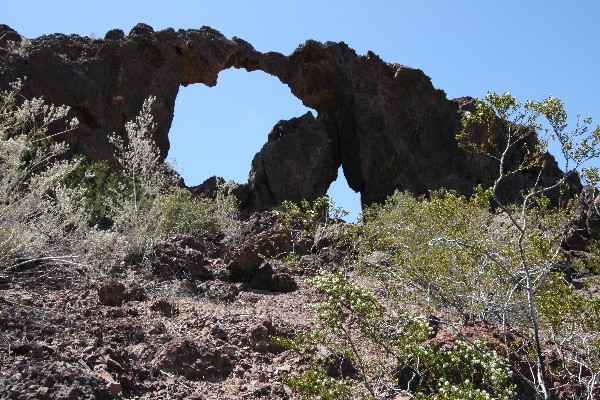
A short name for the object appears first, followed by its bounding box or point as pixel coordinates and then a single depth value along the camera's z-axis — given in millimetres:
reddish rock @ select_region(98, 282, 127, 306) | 7168
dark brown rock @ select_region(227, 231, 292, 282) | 10430
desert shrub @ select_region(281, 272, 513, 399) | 4531
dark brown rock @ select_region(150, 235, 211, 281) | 9547
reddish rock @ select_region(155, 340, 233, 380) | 5797
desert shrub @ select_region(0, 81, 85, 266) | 6527
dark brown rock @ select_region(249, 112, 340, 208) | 22328
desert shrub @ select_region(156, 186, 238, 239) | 13816
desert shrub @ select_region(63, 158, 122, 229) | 13695
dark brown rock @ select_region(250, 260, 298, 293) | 9992
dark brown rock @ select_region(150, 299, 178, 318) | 7282
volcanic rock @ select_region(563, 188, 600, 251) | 15320
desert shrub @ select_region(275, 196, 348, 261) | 6570
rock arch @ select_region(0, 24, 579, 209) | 19516
